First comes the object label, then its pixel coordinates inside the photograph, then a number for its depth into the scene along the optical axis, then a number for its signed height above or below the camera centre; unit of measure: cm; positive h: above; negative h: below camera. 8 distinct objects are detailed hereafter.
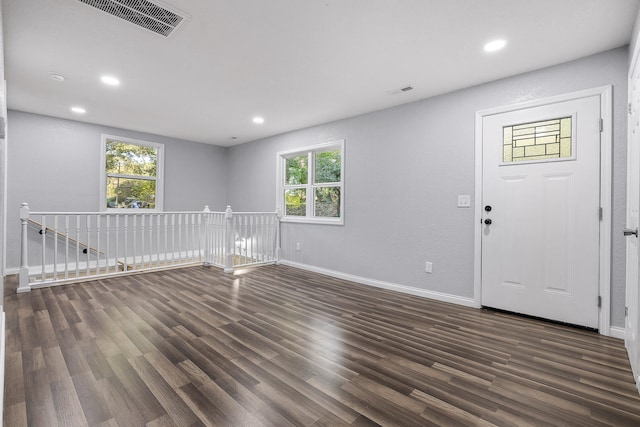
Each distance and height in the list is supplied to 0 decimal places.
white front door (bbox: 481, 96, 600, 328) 252 +3
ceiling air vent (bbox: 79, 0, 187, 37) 195 +138
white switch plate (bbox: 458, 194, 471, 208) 317 +14
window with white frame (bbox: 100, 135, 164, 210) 513 +69
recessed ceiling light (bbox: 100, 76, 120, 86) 311 +140
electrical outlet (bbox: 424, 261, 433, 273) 342 -62
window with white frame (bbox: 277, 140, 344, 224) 457 +49
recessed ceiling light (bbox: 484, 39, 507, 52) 234 +137
